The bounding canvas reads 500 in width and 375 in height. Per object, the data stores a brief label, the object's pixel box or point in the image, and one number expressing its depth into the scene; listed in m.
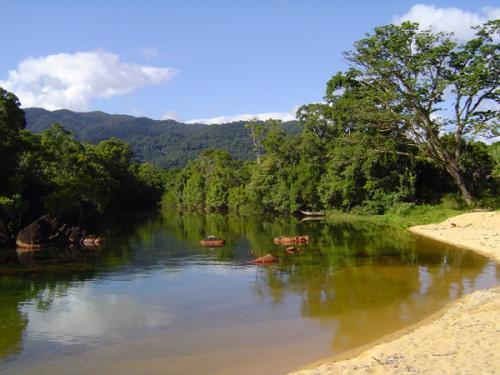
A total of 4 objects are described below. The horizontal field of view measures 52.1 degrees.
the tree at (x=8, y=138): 44.53
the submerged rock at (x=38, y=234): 41.44
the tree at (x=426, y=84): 48.34
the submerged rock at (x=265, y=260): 31.04
